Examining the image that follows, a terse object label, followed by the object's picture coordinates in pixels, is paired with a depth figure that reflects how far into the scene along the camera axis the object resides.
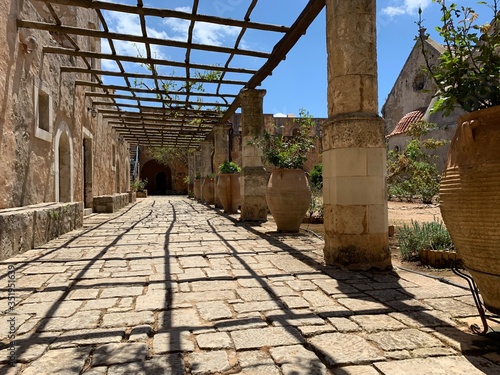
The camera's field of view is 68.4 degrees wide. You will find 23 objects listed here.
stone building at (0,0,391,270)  3.73
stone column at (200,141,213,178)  17.06
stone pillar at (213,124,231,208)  12.73
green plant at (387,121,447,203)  6.31
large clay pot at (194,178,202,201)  18.48
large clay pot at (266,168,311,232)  6.08
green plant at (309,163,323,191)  18.69
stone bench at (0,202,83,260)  4.23
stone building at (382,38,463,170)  15.68
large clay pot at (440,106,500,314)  1.80
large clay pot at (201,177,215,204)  14.67
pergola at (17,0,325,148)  5.44
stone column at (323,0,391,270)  3.71
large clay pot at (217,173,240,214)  10.78
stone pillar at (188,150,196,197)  23.30
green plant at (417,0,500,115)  1.99
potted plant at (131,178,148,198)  23.30
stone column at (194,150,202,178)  21.98
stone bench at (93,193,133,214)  10.98
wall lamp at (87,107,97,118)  10.22
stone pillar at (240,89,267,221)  8.27
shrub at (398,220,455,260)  4.21
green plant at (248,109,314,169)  6.30
